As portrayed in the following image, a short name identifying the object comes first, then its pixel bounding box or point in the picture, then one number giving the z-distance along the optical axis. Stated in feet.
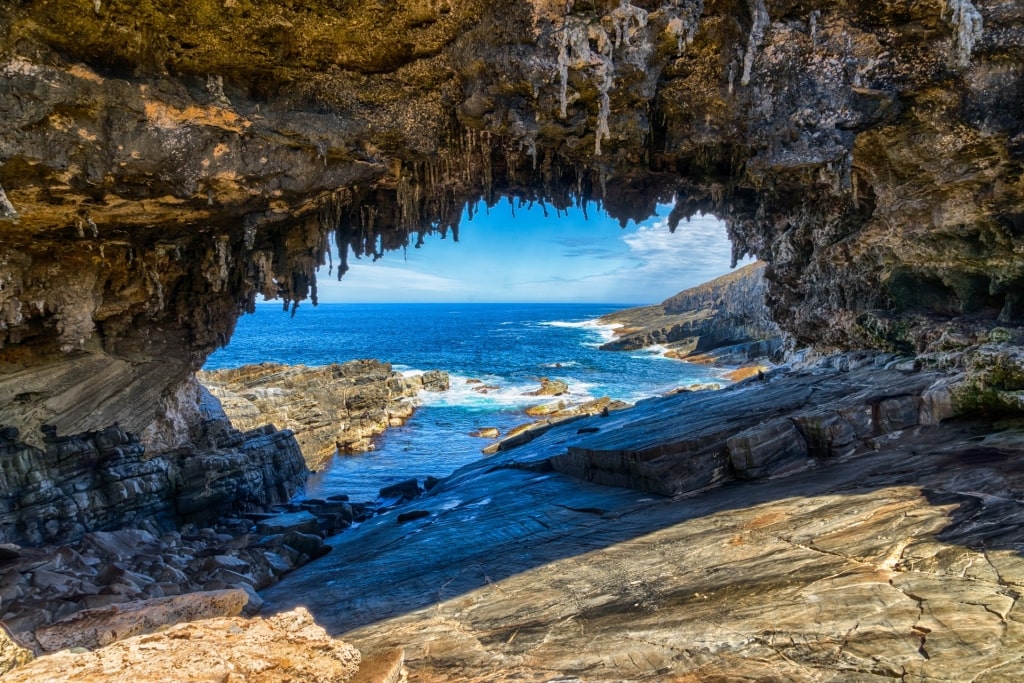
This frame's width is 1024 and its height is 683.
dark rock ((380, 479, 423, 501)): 64.64
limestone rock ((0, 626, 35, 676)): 15.23
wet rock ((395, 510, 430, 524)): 44.79
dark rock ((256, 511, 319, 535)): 47.70
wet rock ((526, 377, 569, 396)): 141.69
